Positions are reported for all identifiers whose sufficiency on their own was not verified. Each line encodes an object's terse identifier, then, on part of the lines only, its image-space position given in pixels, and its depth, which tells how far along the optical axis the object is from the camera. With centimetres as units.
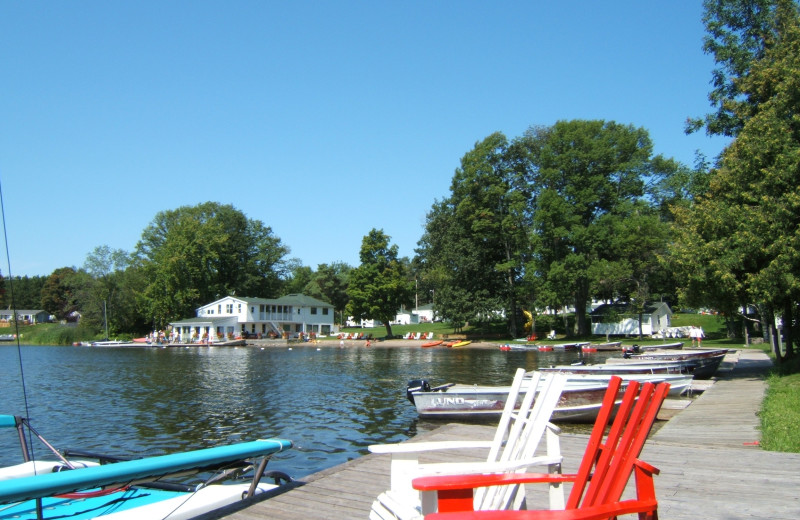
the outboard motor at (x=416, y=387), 1673
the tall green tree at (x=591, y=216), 5528
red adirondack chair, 309
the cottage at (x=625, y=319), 5983
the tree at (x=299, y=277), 12594
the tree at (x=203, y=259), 8575
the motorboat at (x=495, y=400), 1498
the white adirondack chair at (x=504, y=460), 389
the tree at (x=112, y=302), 9088
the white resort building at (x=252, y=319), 8181
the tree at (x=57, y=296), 13612
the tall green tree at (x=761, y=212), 1770
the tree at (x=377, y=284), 7588
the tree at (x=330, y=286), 11619
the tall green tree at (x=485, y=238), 6350
